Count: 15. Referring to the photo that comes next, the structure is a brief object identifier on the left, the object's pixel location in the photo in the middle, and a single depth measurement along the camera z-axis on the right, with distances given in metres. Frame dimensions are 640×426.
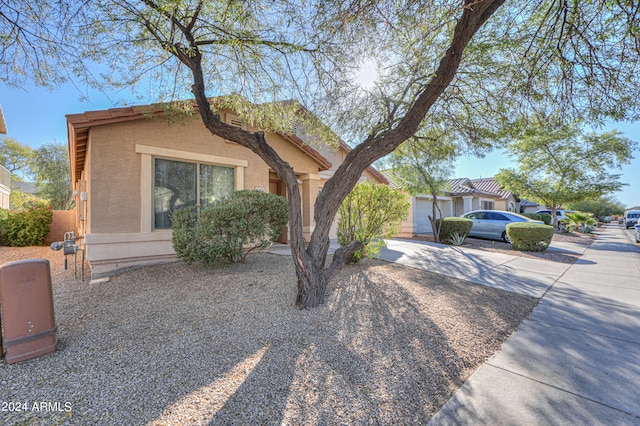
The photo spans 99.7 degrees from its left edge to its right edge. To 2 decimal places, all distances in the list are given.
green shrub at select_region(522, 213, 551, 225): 19.61
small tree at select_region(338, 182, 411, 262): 6.25
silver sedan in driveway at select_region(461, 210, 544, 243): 12.84
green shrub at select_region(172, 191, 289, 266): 5.52
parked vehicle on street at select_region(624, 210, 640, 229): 26.42
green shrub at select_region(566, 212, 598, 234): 18.33
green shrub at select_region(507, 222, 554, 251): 9.17
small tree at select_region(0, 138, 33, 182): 22.95
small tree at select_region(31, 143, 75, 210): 22.44
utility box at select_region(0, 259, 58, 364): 2.61
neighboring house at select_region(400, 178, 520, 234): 17.48
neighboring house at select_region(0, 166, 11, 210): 16.53
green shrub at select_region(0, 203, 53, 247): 10.80
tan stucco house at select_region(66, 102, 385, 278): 5.98
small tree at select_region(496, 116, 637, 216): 16.03
